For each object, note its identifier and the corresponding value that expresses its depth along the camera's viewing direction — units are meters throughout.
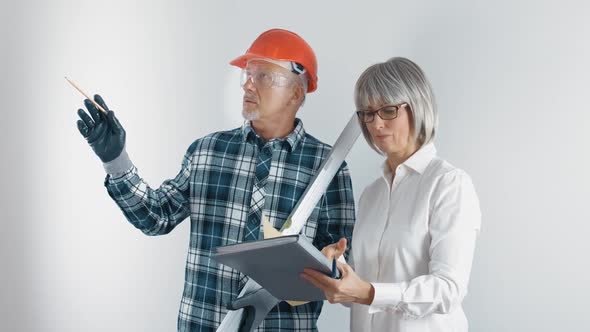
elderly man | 1.88
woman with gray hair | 1.43
